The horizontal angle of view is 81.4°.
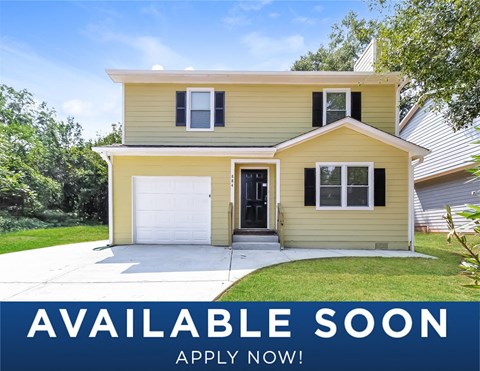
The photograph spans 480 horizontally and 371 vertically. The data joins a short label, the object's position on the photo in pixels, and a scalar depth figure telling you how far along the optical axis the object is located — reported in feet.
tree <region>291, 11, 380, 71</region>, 66.95
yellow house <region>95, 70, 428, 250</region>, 27.71
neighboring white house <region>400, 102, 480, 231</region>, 38.06
